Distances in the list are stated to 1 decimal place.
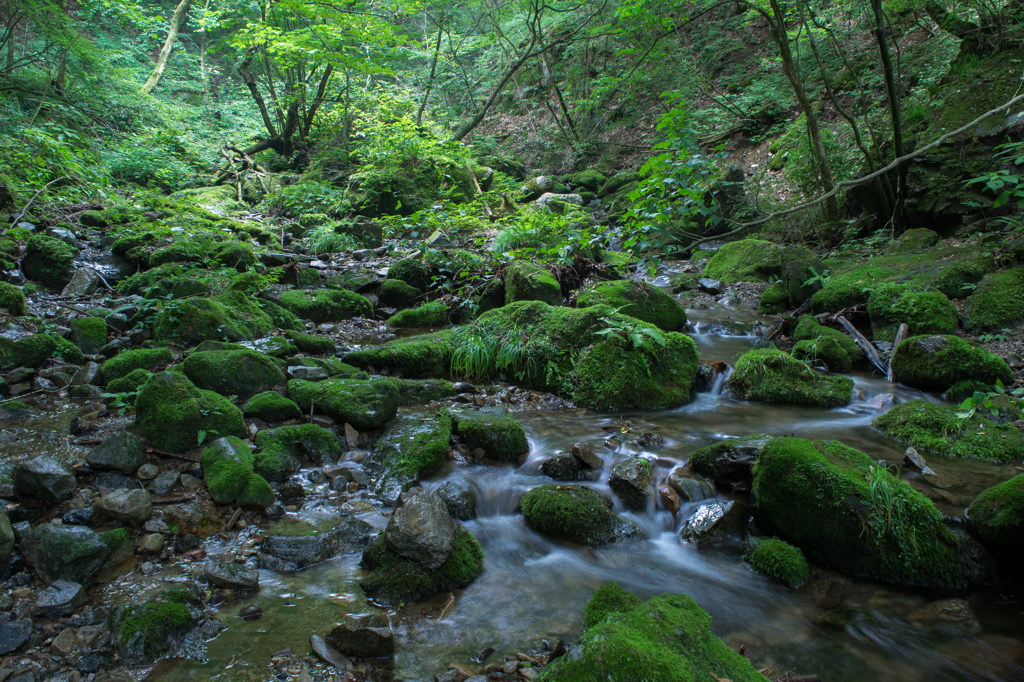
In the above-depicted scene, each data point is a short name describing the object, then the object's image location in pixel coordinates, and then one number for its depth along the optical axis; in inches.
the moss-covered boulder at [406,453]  162.6
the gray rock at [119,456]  136.1
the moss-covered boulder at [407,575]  111.4
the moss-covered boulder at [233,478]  137.1
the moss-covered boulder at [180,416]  149.4
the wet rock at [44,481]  120.9
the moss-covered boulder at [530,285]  329.1
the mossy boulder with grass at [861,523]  123.4
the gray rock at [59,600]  93.1
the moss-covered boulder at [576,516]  143.8
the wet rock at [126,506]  119.9
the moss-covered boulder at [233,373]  185.6
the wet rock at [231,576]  108.2
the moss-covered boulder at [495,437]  187.2
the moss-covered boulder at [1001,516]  125.0
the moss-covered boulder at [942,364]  218.1
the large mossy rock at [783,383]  234.7
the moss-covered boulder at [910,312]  279.0
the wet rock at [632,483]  159.9
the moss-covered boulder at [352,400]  186.5
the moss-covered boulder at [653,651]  72.1
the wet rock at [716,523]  144.7
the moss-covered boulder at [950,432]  175.0
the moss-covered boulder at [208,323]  233.0
